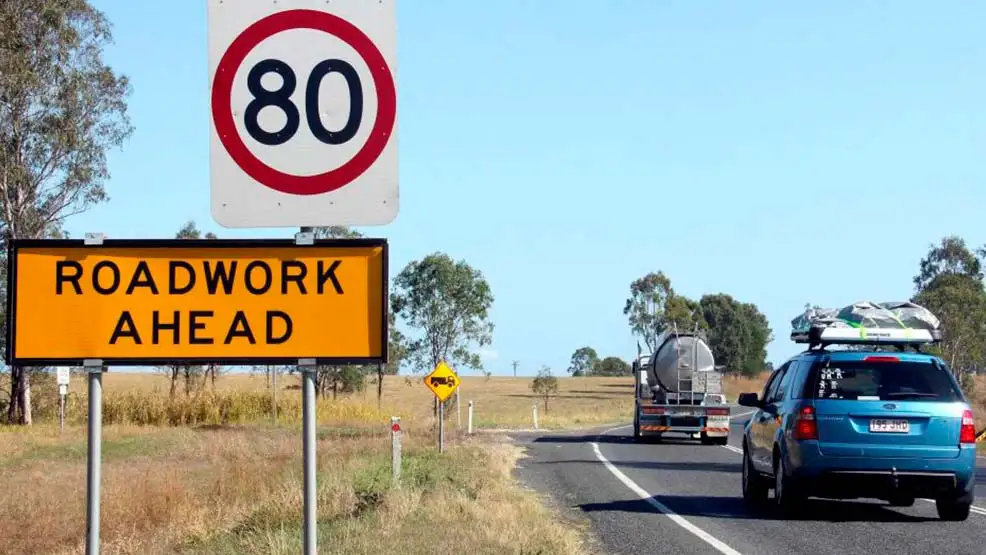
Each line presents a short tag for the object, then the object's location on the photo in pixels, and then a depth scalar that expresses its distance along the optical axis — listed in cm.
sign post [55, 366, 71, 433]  3841
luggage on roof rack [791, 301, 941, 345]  1491
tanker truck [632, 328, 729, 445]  3472
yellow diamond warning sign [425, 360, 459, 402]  2848
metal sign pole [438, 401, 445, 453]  2650
